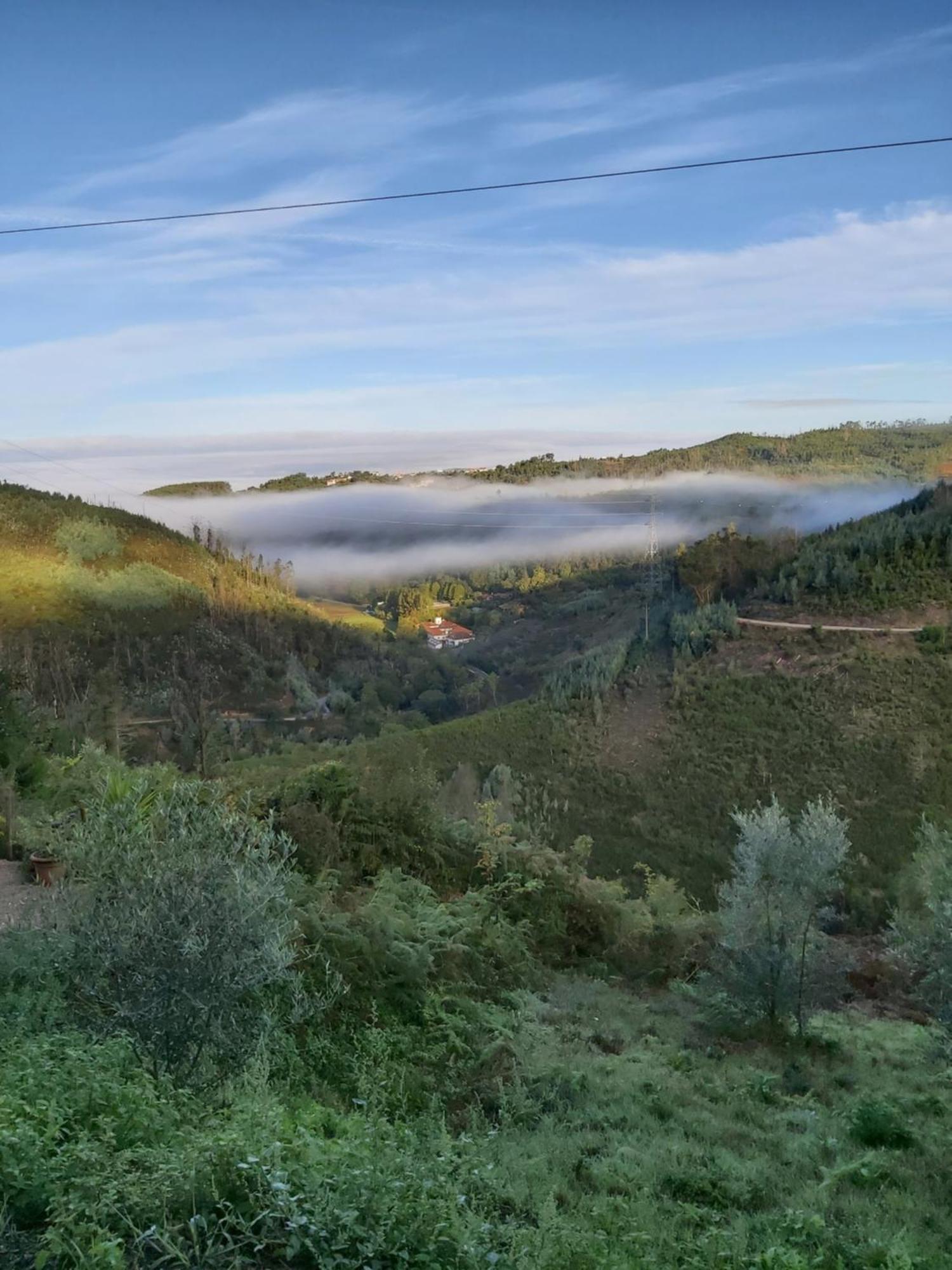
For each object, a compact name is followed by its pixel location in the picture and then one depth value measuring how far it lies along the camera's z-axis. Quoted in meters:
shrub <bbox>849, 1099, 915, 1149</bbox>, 9.38
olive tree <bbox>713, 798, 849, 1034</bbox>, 13.57
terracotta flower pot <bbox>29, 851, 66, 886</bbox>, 11.73
